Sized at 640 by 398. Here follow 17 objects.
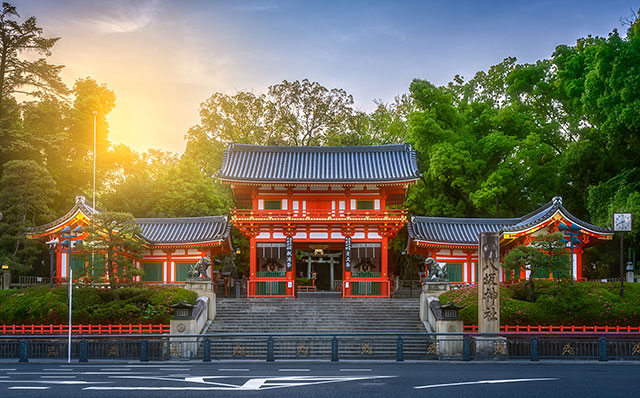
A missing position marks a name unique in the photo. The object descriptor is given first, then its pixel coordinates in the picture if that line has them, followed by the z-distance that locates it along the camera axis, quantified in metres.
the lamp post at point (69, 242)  23.89
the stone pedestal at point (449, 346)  24.78
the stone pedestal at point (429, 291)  31.41
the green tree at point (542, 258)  30.22
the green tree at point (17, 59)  48.06
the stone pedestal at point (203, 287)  32.19
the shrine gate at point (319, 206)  39.16
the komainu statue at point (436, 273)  32.14
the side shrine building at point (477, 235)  38.16
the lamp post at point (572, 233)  37.41
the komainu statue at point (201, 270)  33.06
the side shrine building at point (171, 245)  40.88
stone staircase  26.12
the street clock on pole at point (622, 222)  30.44
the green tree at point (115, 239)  31.95
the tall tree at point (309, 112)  61.66
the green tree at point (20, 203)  40.75
